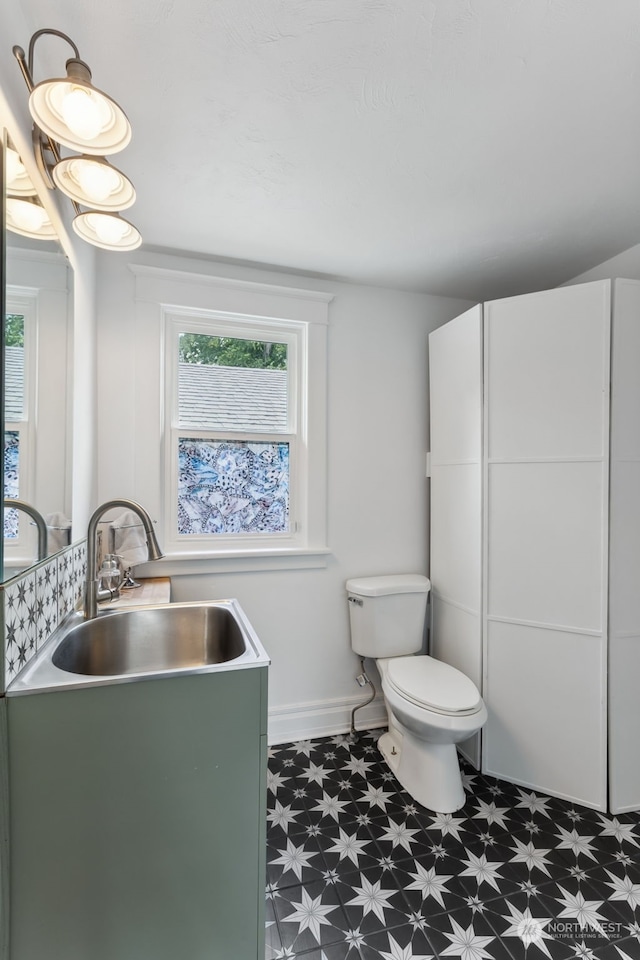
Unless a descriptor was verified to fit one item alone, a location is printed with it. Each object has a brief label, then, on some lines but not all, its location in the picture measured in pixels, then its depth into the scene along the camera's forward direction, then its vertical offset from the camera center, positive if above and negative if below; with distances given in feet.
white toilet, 5.86 -2.98
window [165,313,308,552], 7.45 +0.73
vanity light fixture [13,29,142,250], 2.99 +2.40
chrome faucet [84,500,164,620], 4.42 -0.75
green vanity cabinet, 3.17 -2.60
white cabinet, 6.03 -0.87
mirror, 3.19 +0.84
